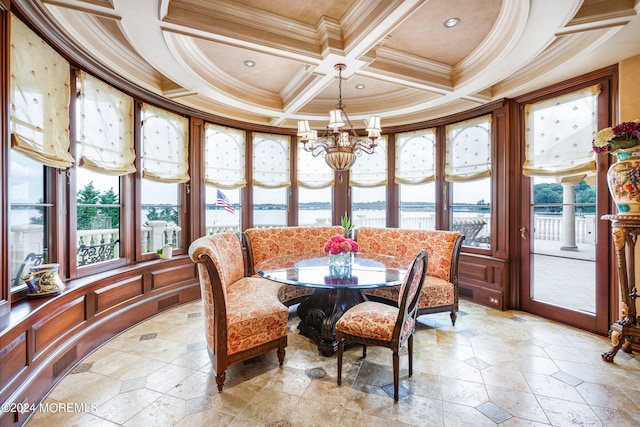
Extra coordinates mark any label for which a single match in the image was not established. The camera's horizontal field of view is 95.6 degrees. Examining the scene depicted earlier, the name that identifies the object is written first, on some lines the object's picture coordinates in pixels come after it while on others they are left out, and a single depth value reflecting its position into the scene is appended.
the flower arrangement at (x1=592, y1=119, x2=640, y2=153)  2.28
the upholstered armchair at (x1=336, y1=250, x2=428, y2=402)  1.94
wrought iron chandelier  2.91
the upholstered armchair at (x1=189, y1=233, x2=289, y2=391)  2.03
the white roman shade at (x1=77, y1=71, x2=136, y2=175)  2.70
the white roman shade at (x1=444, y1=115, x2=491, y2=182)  3.97
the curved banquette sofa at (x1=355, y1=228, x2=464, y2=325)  3.10
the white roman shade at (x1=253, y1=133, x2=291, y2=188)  4.84
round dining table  2.38
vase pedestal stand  2.39
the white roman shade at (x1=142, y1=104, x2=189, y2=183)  3.49
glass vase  2.88
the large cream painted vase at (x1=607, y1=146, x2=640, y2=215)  2.29
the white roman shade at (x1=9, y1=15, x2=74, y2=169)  1.95
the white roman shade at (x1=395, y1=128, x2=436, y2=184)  4.61
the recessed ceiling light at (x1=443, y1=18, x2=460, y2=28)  2.51
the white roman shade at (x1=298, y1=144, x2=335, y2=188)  5.12
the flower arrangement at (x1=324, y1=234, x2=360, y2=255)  2.75
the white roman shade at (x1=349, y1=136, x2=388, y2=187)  5.05
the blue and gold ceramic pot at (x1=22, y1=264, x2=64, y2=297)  2.08
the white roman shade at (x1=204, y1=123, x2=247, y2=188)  4.32
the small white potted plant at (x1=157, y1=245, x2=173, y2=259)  3.66
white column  3.21
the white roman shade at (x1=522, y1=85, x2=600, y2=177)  3.02
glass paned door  3.10
